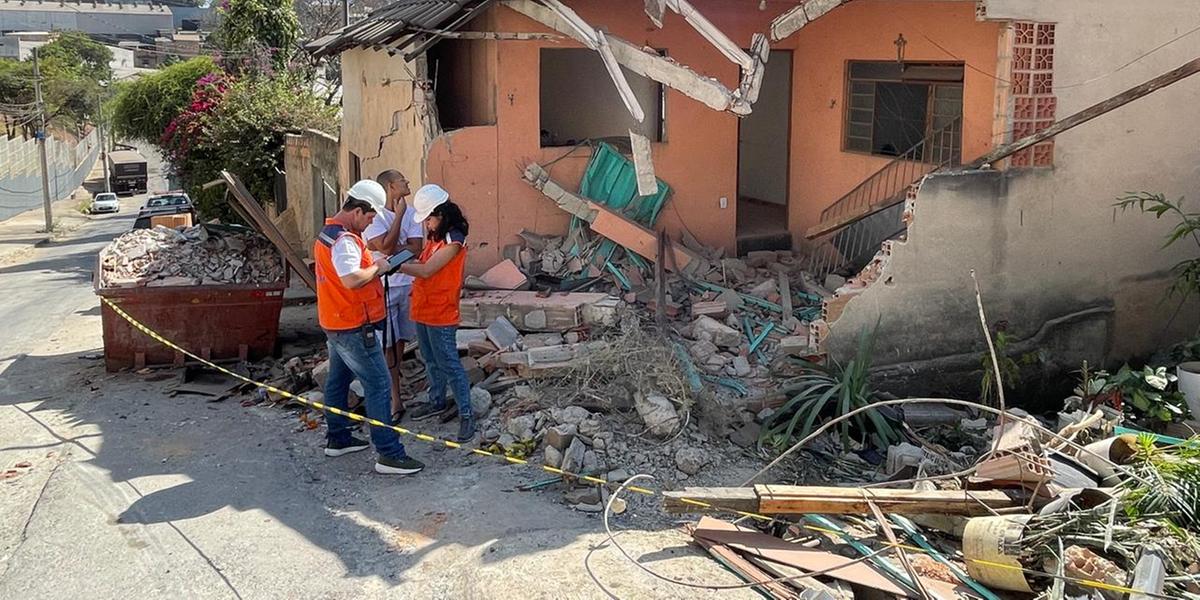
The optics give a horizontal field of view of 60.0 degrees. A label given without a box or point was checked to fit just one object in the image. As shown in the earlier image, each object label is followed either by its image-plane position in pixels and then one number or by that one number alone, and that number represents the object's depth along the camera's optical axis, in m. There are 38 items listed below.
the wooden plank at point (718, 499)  5.47
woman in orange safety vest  7.21
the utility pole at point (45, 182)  33.66
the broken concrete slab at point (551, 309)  8.49
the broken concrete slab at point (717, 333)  8.41
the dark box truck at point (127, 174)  50.12
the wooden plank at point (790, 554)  4.92
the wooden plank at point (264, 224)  9.16
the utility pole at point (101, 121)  51.25
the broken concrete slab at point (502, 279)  9.33
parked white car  41.09
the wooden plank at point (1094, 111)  7.30
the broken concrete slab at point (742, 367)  8.05
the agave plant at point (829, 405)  7.31
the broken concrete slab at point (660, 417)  6.96
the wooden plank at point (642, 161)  8.00
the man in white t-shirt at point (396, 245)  7.92
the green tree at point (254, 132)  20.75
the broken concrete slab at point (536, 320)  8.57
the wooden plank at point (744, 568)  4.91
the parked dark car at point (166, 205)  28.31
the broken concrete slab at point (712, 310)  8.86
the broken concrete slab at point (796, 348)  8.21
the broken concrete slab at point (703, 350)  8.19
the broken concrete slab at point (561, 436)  6.75
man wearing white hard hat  6.49
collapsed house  8.19
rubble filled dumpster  9.64
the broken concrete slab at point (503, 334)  8.34
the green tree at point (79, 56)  56.18
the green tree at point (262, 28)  24.67
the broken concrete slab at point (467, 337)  8.37
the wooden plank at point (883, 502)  5.41
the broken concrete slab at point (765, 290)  9.43
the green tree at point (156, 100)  26.14
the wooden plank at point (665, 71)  7.71
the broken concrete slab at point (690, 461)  6.67
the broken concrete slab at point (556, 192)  9.62
